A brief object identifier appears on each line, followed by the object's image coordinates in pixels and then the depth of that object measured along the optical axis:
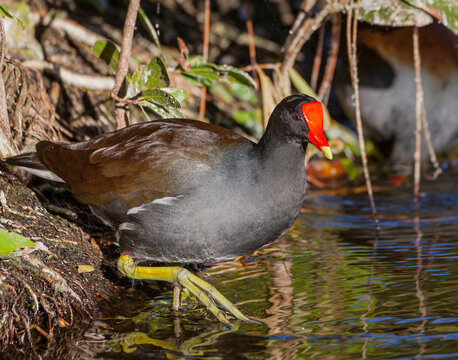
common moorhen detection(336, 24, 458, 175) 11.42
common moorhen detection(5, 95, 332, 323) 5.79
